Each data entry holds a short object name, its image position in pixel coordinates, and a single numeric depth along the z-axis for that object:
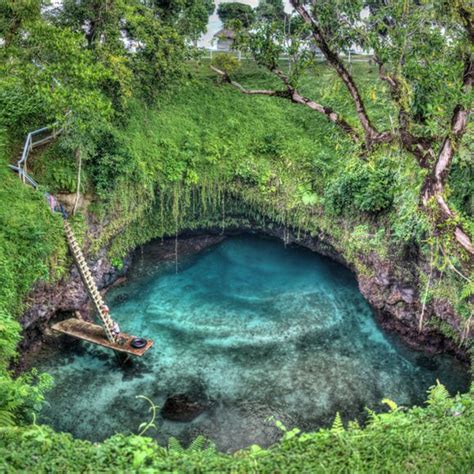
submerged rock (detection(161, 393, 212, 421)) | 13.13
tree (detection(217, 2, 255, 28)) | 26.86
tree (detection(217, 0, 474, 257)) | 8.82
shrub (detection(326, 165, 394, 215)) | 17.41
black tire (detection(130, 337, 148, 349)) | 14.08
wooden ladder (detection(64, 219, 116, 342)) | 14.55
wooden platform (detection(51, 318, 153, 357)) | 14.11
